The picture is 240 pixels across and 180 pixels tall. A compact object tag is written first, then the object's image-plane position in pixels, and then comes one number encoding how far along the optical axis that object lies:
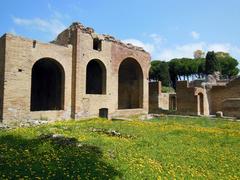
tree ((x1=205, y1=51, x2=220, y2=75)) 35.13
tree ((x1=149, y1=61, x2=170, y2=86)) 38.74
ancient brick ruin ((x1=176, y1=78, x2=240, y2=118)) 17.45
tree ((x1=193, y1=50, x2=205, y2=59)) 60.58
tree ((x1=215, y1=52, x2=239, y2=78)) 42.34
